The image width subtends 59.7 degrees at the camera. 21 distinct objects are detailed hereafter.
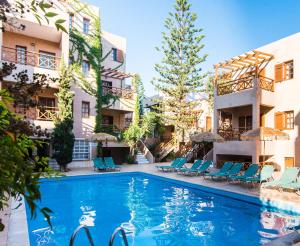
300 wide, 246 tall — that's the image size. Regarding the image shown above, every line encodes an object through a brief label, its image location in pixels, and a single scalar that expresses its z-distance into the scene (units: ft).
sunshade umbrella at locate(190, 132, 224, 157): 52.42
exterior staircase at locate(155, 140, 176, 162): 84.85
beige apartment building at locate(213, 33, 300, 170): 52.60
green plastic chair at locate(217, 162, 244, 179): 44.96
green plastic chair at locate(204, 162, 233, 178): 46.16
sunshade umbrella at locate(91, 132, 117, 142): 61.36
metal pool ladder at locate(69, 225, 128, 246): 11.46
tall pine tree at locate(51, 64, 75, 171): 58.65
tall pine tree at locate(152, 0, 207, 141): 86.28
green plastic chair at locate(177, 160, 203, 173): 54.64
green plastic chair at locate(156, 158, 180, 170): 60.28
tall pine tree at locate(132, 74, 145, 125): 81.45
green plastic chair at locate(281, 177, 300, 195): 34.99
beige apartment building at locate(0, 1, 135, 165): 62.08
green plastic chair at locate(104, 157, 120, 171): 60.75
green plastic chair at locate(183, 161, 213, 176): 52.90
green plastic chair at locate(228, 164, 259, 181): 41.81
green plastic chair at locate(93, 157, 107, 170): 59.70
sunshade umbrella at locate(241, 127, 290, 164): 41.23
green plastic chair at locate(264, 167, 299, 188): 36.68
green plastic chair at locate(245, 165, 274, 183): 39.63
